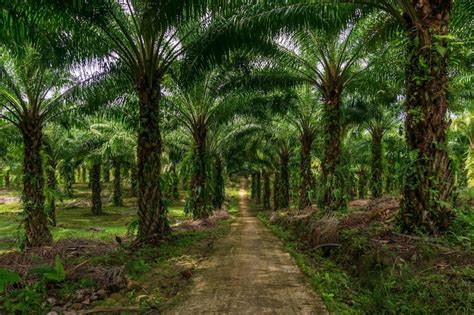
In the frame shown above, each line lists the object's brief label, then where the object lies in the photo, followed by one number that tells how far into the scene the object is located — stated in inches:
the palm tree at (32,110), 422.0
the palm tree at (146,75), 335.0
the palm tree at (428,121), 227.1
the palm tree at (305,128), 652.7
